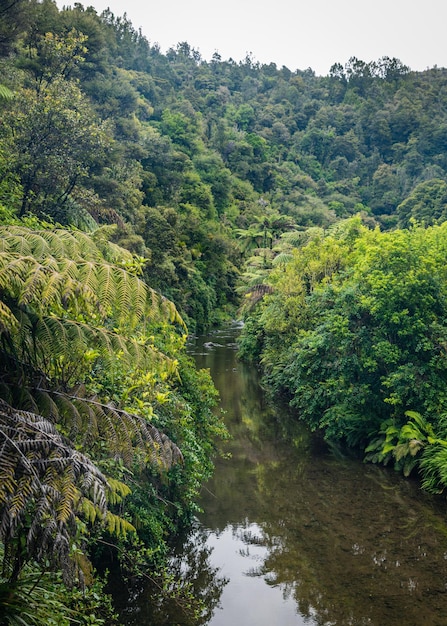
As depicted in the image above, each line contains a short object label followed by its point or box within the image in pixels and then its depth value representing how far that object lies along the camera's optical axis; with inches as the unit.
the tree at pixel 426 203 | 1927.8
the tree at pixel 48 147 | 661.3
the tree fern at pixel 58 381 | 141.6
